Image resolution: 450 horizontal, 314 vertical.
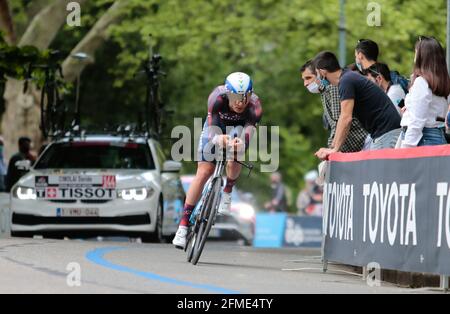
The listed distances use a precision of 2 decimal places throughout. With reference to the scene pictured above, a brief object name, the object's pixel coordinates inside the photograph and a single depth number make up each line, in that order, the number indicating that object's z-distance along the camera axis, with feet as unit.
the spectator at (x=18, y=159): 79.23
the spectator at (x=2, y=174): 83.10
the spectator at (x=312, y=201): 111.04
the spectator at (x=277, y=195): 114.52
